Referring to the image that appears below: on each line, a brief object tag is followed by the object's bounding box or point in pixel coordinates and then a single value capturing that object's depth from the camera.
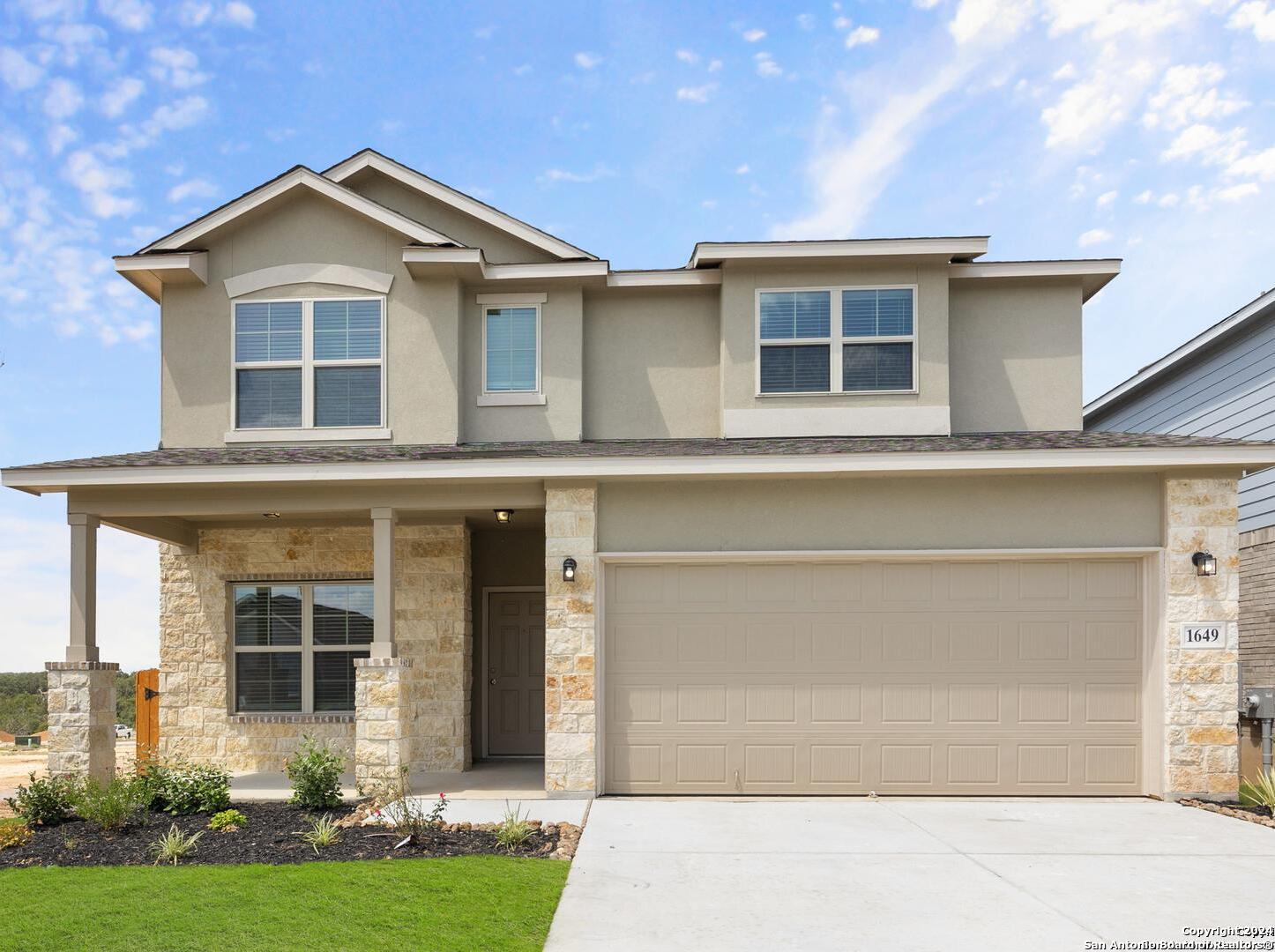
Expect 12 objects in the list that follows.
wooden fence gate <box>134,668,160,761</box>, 13.63
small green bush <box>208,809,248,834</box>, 8.80
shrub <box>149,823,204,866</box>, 7.82
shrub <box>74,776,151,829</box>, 8.81
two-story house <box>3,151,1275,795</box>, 10.23
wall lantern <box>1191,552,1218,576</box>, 10.00
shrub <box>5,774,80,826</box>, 9.20
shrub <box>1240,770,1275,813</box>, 9.38
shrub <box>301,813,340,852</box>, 8.14
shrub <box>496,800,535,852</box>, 8.09
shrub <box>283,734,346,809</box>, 9.52
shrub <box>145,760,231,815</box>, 9.45
